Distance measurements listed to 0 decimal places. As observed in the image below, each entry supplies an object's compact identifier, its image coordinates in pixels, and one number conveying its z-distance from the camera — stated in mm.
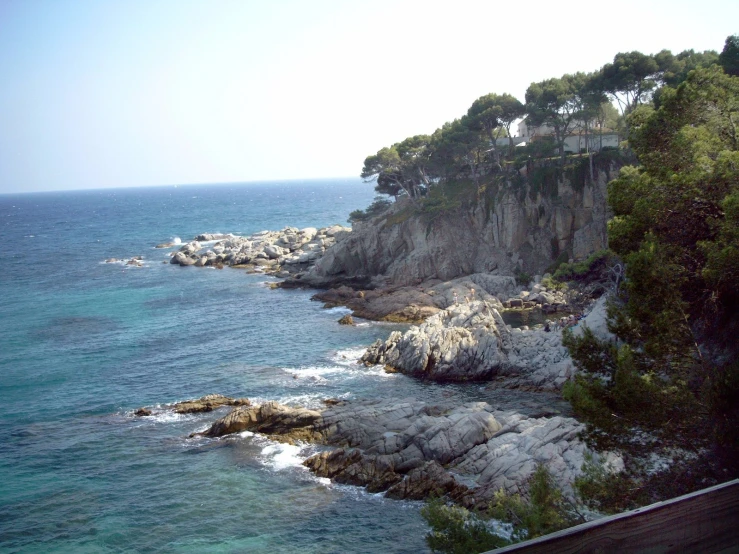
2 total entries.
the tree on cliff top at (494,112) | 62688
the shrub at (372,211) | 77438
